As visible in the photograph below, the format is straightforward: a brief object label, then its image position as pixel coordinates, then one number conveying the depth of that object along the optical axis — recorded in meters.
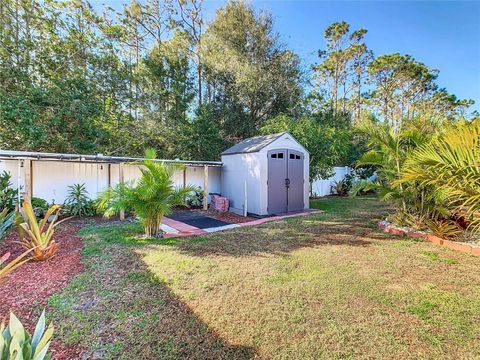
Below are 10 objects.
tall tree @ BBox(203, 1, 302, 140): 15.46
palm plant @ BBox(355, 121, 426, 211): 6.42
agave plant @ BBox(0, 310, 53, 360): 1.40
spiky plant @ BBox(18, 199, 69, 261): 4.31
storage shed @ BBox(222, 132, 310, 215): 8.86
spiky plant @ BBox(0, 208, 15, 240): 4.21
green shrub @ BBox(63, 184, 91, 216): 8.88
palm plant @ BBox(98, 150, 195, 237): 5.77
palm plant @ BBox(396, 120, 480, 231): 3.22
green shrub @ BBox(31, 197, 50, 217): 7.84
